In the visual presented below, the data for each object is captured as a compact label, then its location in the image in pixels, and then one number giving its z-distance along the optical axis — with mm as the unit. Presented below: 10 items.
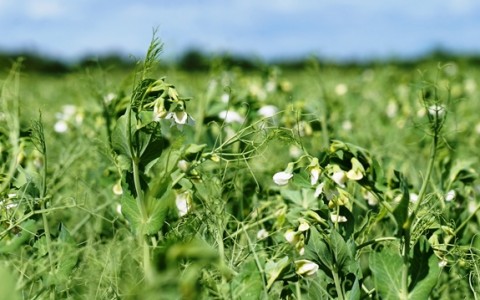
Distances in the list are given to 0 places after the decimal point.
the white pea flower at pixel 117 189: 3018
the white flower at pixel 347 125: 4432
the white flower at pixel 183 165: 2852
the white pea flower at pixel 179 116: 2762
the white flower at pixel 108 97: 3565
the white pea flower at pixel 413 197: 3061
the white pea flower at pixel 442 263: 2788
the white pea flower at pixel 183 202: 2809
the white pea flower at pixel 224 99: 3638
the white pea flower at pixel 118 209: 3082
